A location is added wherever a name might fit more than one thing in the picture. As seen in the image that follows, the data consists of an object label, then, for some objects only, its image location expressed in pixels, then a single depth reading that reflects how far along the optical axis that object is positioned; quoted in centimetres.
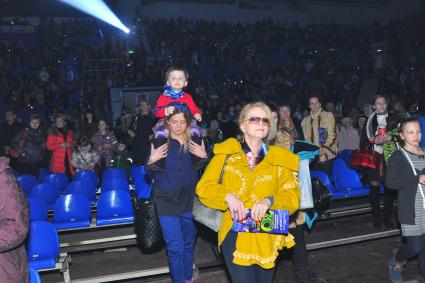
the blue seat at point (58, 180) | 689
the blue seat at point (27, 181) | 650
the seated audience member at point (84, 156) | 743
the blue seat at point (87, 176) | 695
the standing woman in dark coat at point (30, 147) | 755
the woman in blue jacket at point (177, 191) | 343
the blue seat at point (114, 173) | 698
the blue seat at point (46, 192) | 611
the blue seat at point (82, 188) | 632
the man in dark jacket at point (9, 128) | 816
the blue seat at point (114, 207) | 563
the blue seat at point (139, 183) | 651
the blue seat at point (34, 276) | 268
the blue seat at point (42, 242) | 428
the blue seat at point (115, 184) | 639
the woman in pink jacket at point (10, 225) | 203
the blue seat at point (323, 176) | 604
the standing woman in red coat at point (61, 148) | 757
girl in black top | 359
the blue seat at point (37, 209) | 512
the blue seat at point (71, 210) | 547
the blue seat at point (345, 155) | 742
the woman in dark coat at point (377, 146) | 525
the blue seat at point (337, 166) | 667
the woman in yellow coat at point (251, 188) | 253
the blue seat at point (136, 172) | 697
